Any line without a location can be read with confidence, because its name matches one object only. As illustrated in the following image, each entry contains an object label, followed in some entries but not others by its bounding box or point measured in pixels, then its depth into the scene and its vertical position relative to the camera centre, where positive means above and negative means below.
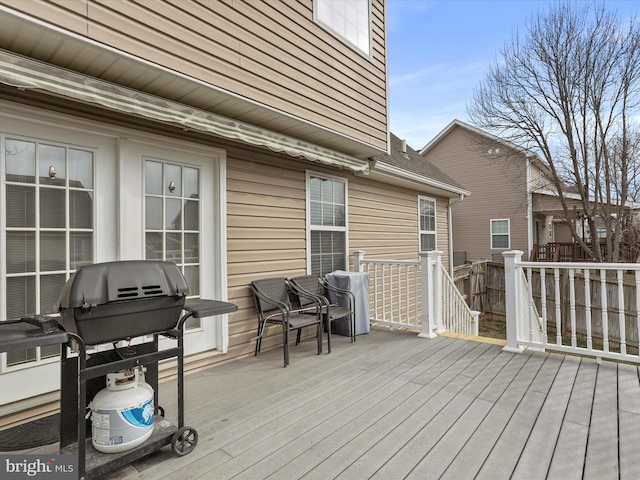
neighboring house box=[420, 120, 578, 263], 12.02 +1.77
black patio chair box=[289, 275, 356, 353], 3.91 -0.59
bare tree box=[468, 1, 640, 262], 8.79 +3.73
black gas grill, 1.60 -0.24
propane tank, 1.75 -0.81
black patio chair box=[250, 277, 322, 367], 3.39 -0.67
